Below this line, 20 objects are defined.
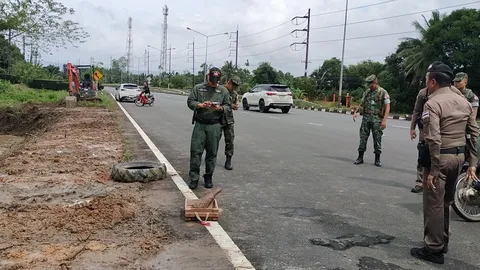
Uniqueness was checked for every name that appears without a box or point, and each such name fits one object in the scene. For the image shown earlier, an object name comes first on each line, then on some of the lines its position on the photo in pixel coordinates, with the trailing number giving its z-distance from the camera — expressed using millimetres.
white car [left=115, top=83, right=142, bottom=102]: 35438
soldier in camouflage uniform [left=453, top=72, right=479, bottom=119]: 6855
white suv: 26312
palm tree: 35166
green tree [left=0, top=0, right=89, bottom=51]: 27047
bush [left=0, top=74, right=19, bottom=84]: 41828
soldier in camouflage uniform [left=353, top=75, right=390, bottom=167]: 9117
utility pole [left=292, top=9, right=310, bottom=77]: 48462
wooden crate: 5145
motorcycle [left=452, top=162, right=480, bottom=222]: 5484
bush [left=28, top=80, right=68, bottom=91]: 45344
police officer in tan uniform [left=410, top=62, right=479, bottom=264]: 4207
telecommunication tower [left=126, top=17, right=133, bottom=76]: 104875
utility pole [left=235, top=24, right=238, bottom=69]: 65494
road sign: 35309
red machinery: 27250
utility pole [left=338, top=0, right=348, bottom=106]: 37159
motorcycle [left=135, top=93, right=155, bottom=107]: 29312
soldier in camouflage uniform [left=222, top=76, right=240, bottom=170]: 8188
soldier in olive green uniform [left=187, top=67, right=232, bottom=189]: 6621
